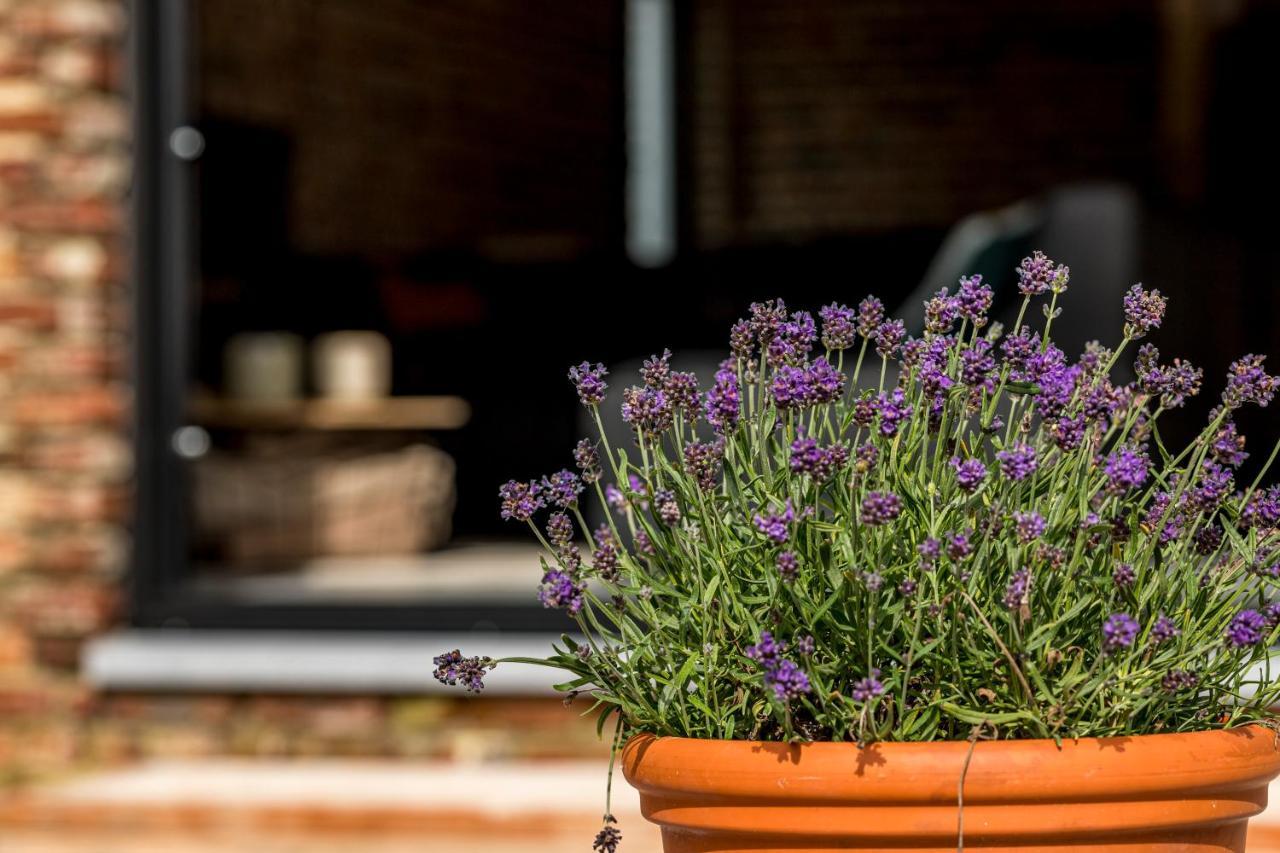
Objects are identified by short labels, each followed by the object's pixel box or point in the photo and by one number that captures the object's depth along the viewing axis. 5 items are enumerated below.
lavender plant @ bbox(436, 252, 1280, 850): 2.38
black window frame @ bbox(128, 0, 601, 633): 8.58
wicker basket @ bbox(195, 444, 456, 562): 12.63
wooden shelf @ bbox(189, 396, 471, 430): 13.05
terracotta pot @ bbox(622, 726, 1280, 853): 2.32
